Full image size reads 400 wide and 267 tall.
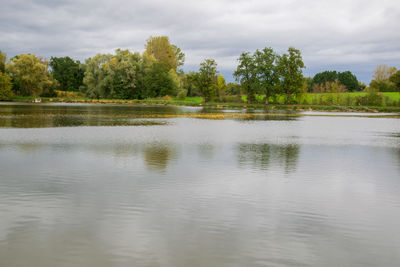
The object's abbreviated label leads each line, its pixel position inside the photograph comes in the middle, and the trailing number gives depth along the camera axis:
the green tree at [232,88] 104.85
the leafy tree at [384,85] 111.44
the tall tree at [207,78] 104.62
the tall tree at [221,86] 114.80
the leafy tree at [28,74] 101.38
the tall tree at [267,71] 94.31
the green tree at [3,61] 106.72
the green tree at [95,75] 111.56
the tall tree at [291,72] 91.56
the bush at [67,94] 118.06
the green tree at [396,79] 108.44
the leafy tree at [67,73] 137.62
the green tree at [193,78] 104.94
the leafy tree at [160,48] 129.50
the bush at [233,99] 104.57
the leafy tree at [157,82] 109.31
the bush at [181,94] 110.25
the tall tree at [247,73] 96.62
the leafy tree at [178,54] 145.26
